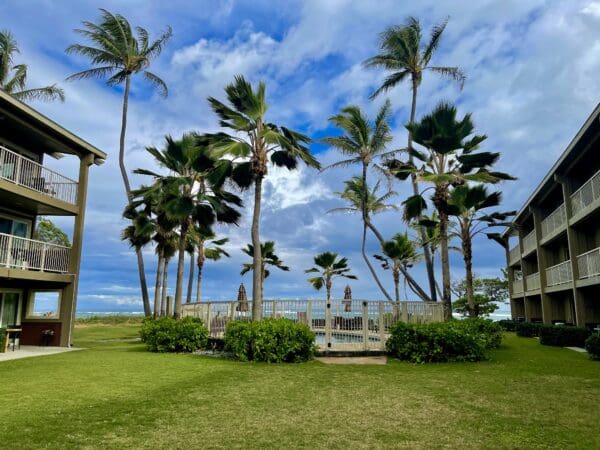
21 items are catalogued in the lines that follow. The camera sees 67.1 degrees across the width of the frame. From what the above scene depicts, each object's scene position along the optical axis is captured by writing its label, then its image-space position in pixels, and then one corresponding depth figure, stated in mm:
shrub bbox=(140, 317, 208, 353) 15242
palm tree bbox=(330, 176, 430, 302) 26406
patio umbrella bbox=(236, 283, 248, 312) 16264
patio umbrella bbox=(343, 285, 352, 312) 14295
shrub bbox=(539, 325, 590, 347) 17234
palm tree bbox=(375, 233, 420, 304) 32406
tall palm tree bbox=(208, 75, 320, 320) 15798
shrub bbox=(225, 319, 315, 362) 12680
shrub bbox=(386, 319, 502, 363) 12461
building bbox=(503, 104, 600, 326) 16375
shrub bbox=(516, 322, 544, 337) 23536
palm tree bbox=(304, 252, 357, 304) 36531
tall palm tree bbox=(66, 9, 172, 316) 24406
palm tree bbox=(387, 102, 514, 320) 15789
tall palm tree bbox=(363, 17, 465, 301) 22766
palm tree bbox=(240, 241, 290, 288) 34719
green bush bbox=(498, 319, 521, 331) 29188
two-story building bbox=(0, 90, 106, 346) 16141
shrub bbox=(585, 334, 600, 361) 12648
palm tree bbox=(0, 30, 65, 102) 27719
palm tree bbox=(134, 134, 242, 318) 18359
